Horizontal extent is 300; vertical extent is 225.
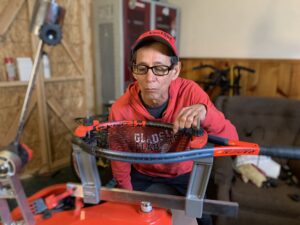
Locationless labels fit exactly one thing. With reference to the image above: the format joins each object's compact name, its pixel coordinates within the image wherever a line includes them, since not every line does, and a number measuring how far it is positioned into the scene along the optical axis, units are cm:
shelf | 213
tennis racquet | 55
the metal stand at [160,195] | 62
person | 89
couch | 149
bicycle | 273
